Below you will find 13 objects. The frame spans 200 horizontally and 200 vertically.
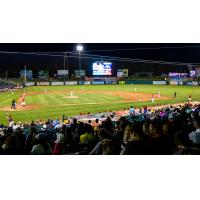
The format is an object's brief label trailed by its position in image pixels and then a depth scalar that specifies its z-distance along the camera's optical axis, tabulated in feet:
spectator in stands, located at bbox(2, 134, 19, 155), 18.70
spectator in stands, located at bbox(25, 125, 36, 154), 21.04
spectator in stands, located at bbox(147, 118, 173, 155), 17.77
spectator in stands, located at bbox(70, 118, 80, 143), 23.21
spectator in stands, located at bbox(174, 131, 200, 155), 15.22
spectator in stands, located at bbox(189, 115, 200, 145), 21.38
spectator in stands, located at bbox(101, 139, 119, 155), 16.47
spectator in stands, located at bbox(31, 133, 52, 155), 19.14
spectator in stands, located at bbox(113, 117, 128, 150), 21.81
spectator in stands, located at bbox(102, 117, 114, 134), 26.78
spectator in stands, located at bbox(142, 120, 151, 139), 22.24
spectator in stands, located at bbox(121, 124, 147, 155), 16.72
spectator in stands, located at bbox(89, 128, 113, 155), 17.31
